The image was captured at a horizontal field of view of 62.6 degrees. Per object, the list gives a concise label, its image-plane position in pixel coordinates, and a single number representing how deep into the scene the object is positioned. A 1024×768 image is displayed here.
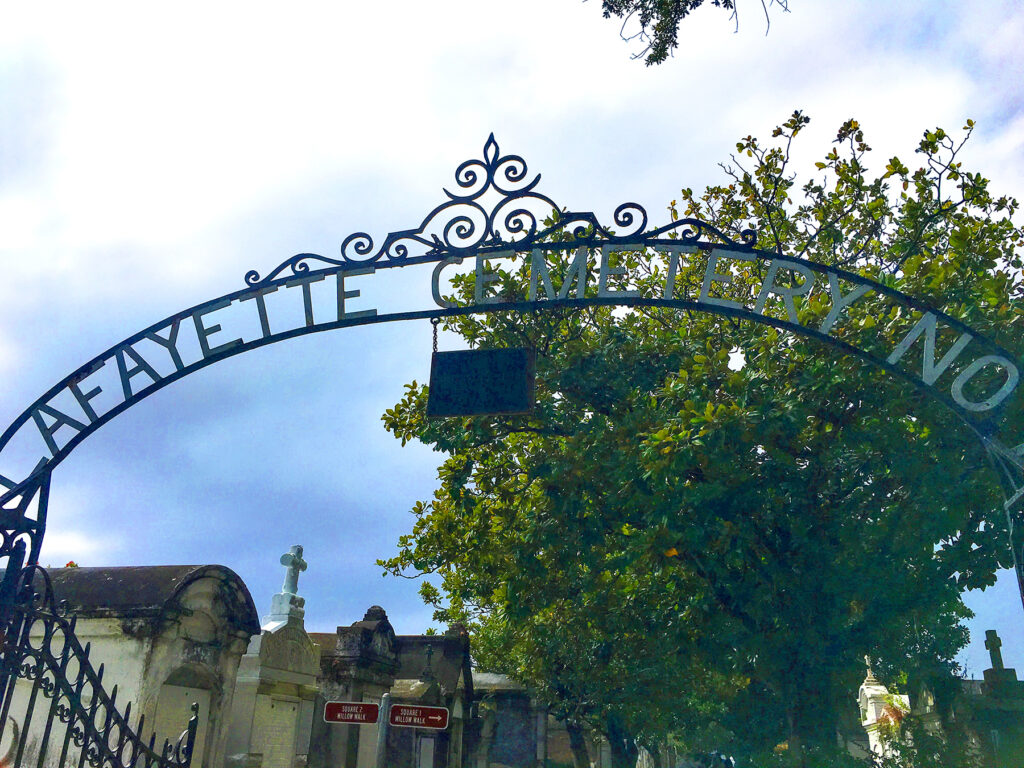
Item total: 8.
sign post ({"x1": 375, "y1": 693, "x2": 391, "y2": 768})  9.41
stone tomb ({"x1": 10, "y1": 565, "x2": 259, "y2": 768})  10.79
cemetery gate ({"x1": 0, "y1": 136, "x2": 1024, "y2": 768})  5.66
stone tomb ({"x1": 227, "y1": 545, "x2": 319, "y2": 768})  12.67
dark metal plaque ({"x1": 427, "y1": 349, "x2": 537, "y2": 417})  5.98
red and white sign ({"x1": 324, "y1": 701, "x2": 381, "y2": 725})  9.93
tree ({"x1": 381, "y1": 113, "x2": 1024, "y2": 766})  10.28
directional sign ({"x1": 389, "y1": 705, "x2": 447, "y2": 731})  9.52
